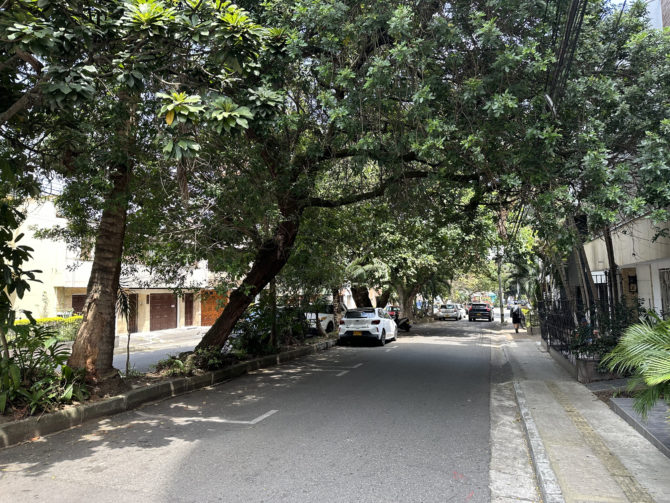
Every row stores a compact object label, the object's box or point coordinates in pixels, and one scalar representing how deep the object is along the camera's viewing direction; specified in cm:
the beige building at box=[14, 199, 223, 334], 2194
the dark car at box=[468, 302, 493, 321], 4244
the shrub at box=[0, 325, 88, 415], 668
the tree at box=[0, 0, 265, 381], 533
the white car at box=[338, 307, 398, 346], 1947
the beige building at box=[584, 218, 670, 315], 1116
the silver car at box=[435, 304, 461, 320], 4556
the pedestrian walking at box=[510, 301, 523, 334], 2680
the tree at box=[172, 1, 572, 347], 723
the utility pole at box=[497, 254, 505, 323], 3525
